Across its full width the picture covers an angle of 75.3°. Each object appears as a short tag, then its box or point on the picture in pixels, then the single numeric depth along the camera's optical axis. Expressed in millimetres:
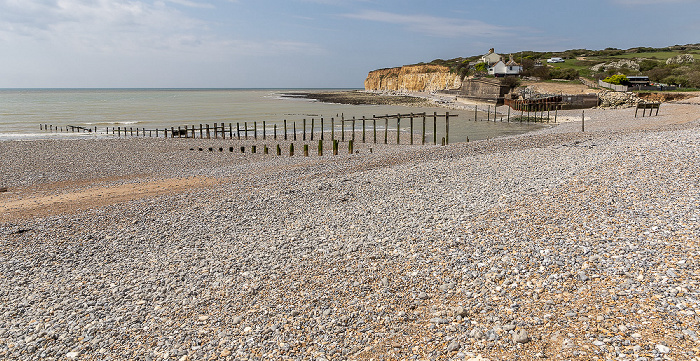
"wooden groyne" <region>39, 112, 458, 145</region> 38562
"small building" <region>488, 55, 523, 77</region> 92688
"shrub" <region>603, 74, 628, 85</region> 62938
